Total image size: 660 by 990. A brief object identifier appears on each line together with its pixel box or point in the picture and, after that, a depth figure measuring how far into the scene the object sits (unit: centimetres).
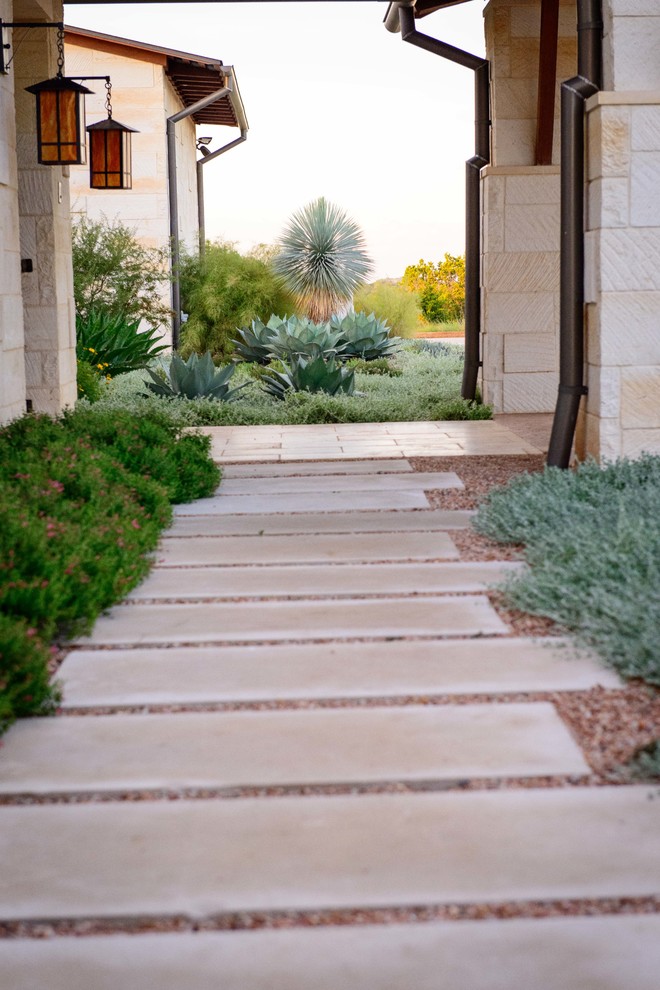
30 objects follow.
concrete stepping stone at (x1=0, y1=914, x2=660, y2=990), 167
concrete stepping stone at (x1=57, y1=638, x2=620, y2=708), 284
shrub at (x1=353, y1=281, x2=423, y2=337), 1689
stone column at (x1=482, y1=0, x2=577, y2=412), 835
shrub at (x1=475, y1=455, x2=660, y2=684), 302
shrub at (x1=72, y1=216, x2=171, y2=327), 1233
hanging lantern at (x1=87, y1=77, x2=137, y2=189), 763
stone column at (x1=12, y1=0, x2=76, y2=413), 744
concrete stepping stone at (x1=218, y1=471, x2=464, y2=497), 574
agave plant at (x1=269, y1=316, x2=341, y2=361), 1102
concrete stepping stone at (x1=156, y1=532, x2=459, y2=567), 430
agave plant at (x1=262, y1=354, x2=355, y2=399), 959
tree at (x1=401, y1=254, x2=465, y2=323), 2262
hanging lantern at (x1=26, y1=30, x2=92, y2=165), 655
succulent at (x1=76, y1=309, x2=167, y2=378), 1043
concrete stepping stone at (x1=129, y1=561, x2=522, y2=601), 381
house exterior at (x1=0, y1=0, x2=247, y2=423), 603
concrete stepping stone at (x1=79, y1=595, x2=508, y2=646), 332
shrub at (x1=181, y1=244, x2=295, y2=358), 1433
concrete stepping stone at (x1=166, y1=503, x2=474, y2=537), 481
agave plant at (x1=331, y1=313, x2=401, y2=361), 1284
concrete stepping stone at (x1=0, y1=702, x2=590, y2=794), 235
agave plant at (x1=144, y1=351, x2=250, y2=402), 930
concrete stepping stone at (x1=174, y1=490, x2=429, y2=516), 527
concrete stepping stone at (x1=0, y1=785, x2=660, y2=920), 189
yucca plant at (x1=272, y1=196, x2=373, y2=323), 1550
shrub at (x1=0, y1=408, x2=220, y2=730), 276
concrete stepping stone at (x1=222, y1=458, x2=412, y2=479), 624
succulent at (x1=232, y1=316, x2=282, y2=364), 1200
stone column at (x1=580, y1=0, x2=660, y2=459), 519
